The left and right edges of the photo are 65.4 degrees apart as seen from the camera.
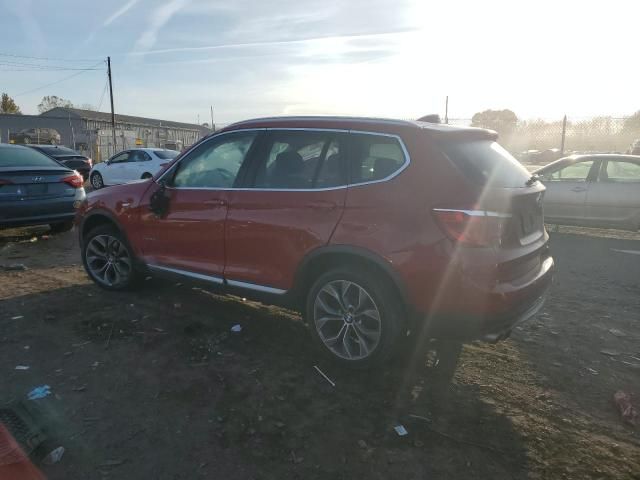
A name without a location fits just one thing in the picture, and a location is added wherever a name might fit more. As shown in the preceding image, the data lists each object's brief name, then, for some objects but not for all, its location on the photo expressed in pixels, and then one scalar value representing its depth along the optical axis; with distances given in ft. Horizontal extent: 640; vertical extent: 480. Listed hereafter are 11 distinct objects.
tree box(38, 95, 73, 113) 279.73
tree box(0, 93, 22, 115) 238.07
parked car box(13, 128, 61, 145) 130.21
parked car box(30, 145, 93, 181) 65.05
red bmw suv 10.23
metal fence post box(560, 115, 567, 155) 52.26
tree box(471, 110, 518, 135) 72.90
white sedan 52.70
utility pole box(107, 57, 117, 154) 135.74
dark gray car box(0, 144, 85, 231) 23.80
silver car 27.61
